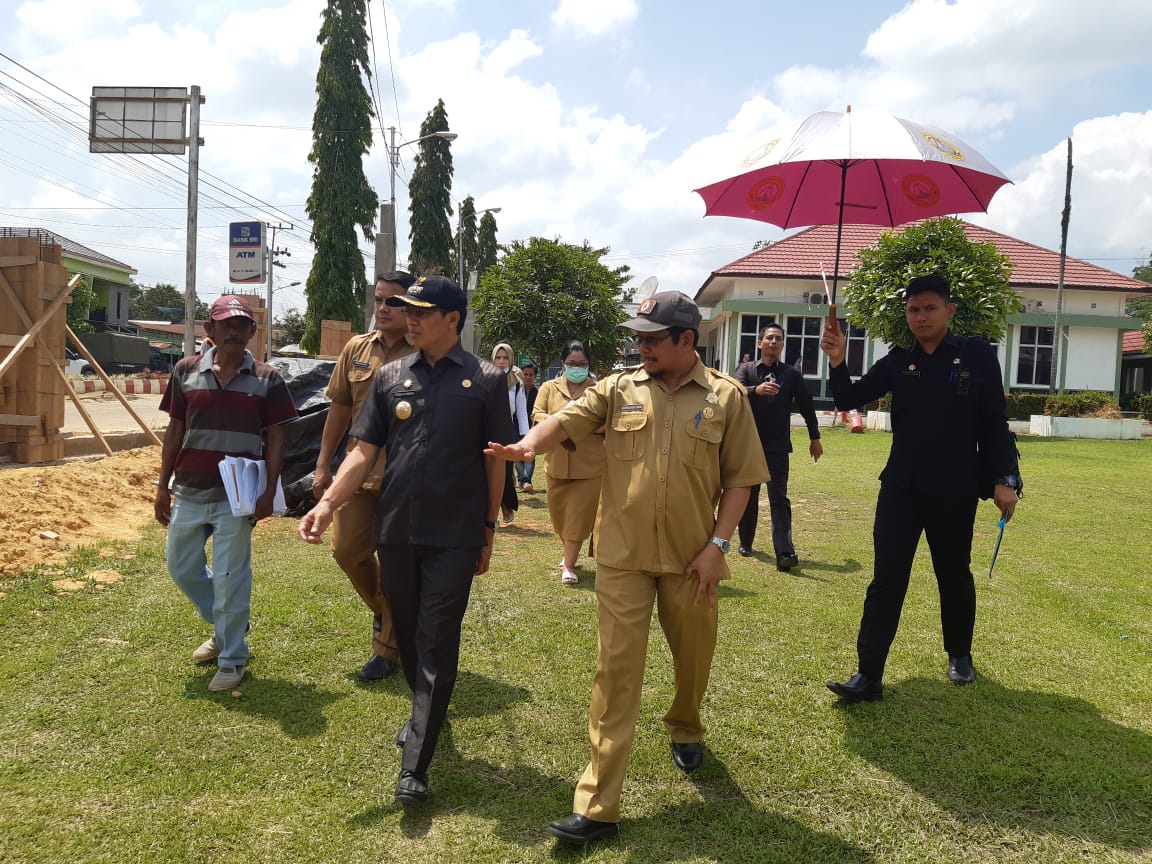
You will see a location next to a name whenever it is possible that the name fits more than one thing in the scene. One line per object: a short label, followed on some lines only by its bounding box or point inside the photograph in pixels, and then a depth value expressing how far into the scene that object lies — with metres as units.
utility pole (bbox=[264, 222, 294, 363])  58.41
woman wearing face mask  6.70
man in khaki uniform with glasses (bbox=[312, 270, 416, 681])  4.53
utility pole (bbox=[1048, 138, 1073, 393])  33.44
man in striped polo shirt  4.48
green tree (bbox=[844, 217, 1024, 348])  22.86
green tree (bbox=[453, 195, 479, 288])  47.08
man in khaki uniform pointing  3.33
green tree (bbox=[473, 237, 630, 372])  24.42
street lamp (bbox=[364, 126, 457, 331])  14.74
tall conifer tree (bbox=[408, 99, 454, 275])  44.72
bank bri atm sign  21.05
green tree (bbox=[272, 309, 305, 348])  72.76
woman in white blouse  9.75
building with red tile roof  35.94
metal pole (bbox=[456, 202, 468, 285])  43.19
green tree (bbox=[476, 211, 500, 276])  60.80
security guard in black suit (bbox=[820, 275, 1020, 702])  4.46
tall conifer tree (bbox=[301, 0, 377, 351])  35.50
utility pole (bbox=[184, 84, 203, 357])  17.67
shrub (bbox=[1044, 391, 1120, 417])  28.06
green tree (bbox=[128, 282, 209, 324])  86.12
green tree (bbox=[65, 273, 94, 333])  41.62
